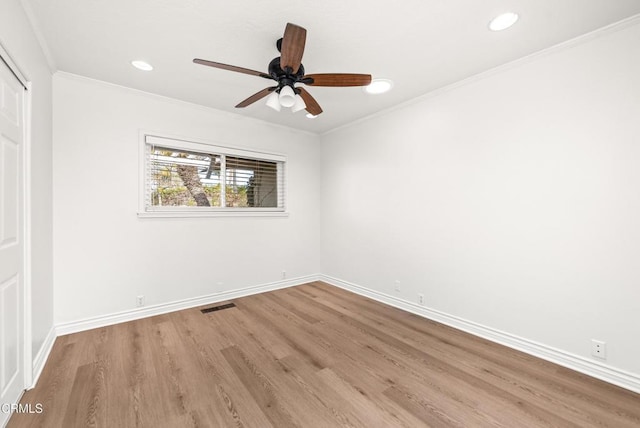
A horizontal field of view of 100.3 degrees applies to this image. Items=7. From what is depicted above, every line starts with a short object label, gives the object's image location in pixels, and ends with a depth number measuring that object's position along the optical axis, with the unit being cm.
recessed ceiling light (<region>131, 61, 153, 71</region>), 252
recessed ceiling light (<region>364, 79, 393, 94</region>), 282
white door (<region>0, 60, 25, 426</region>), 157
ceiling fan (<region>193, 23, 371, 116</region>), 182
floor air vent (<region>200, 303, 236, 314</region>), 336
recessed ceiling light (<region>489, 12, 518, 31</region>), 190
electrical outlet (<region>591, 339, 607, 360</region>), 203
